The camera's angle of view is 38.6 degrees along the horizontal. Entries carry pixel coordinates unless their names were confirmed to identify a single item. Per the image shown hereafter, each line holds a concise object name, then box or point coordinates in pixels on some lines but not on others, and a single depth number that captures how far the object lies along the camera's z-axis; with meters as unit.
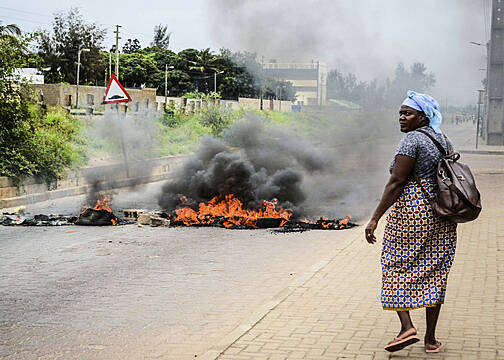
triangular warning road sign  19.84
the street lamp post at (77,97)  42.19
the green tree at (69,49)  62.88
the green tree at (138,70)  69.19
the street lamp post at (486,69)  26.67
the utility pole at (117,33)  46.46
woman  4.62
